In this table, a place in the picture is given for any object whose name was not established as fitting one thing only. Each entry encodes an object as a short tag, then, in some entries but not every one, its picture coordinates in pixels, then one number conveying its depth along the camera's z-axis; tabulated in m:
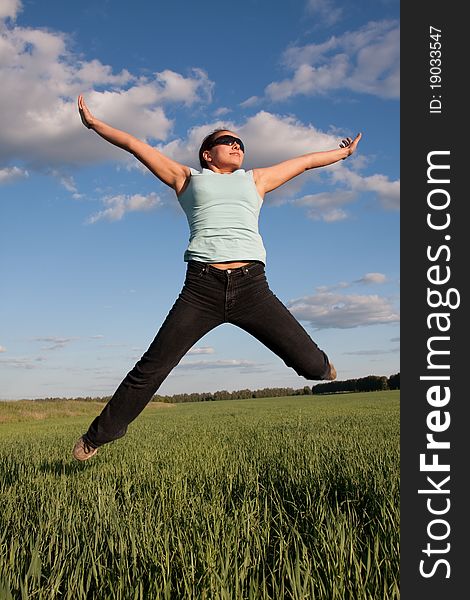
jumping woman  4.26
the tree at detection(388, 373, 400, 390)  75.90
